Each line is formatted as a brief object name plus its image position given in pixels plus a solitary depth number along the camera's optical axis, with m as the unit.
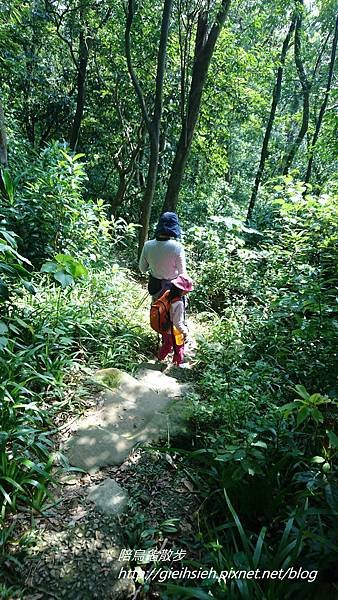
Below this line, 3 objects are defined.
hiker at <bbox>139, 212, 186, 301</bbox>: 4.39
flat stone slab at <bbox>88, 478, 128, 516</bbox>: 2.39
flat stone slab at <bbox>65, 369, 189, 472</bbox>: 2.81
